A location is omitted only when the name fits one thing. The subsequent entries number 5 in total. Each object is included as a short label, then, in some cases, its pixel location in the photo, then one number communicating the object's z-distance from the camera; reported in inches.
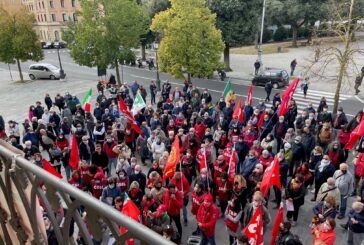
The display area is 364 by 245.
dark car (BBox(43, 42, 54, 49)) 2374.0
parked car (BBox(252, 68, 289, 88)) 1048.2
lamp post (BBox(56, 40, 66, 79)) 1347.2
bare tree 658.2
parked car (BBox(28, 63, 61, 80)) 1365.7
